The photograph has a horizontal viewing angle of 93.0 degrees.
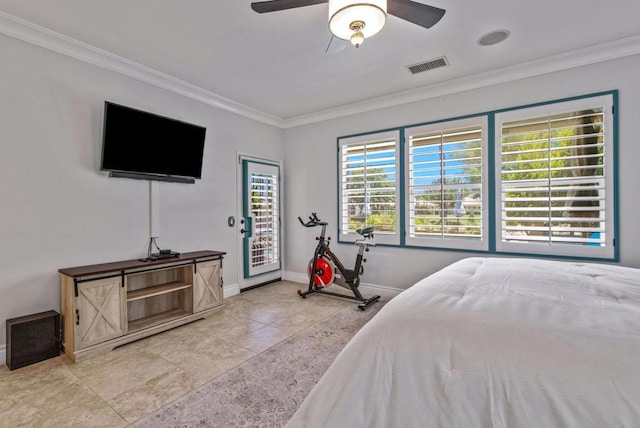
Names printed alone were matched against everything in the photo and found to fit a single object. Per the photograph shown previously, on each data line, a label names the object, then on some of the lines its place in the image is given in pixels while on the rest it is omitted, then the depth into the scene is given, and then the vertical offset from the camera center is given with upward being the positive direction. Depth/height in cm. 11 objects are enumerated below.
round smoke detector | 279 +166
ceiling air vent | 330 +166
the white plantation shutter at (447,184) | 373 +37
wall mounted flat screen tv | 304 +76
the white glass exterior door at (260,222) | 479 -15
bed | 84 -49
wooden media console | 263 -85
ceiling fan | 162 +110
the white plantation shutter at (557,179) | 308 +36
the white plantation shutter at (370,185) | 435 +42
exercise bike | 417 -83
